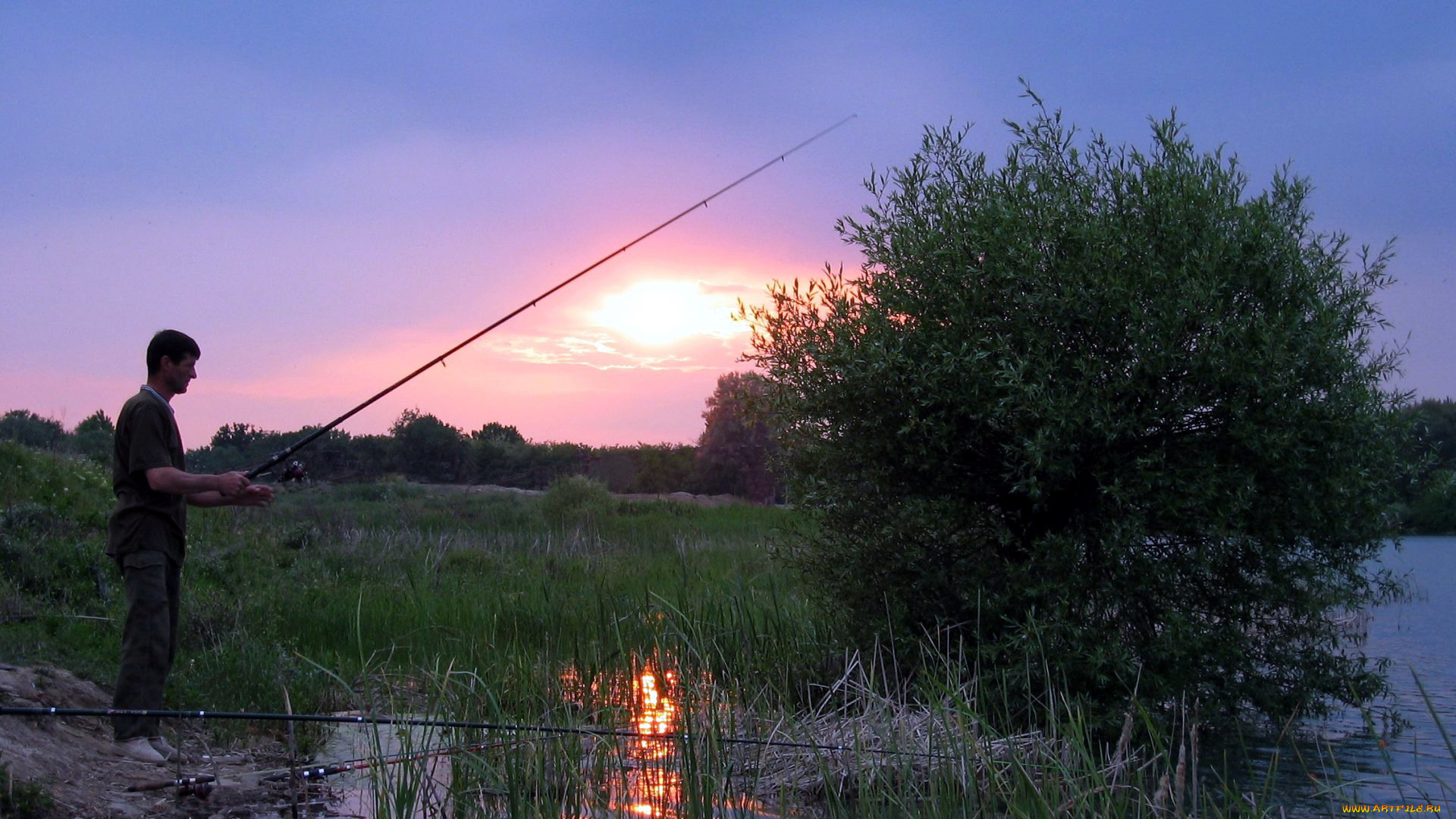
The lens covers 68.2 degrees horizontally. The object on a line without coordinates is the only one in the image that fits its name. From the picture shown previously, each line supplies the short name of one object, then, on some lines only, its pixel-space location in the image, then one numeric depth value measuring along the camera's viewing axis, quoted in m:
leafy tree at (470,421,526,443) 47.88
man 5.26
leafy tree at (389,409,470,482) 39.78
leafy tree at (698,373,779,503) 46.97
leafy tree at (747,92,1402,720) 6.74
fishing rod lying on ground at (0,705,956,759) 3.66
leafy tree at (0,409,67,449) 24.23
